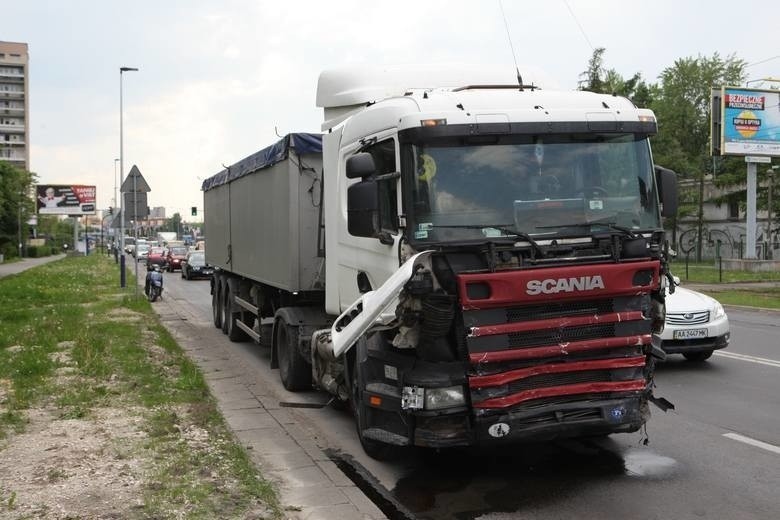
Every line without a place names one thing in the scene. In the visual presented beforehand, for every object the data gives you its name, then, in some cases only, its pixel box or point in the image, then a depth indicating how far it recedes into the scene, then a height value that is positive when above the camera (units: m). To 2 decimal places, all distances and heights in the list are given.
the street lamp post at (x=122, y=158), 29.52 +3.38
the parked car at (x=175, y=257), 46.56 -1.76
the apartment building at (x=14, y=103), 141.88 +22.75
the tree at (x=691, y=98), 56.78 +9.69
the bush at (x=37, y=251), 87.06 -2.72
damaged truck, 5.32 -0.27
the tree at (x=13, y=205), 58.62 +1.93
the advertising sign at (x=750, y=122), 34.41 +4.72
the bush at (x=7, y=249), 72.06 -2.02
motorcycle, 23.42 -1.75
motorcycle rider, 23.50 -1.46
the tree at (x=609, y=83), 49.28 +9.80
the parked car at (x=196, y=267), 37.09 -1.87
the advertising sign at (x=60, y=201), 90.19 +3.08
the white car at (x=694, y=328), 10.28 -1.32
